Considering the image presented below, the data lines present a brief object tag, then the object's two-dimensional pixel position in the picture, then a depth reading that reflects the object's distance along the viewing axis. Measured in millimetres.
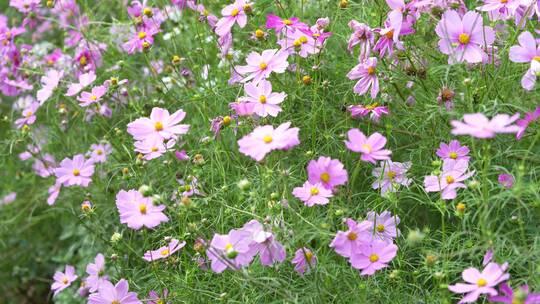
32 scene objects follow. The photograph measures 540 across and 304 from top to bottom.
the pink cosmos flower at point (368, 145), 1411
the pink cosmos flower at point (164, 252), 1652
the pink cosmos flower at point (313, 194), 1490
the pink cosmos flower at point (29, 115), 2331
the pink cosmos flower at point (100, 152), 2275
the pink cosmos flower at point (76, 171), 2143
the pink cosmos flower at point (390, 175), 1703
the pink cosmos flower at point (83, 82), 2105
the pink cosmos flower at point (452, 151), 1661
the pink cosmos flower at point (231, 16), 1834
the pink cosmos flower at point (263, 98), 1644
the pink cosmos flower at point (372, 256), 1485
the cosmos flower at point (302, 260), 1510
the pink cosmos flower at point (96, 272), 1808
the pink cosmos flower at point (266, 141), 1360
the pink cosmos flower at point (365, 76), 1699
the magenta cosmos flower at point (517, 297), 1201
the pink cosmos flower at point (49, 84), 2217
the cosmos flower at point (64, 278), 1994
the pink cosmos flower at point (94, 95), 1987
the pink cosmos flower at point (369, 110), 1688
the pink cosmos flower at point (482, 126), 1205
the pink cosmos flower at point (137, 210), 1497
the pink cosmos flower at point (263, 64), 1735
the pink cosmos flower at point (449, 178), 1562
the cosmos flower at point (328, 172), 1428
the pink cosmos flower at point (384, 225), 1630
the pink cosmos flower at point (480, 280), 1288
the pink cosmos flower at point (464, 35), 1617
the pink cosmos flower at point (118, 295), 1673
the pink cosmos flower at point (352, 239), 1469
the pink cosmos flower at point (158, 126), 1641
